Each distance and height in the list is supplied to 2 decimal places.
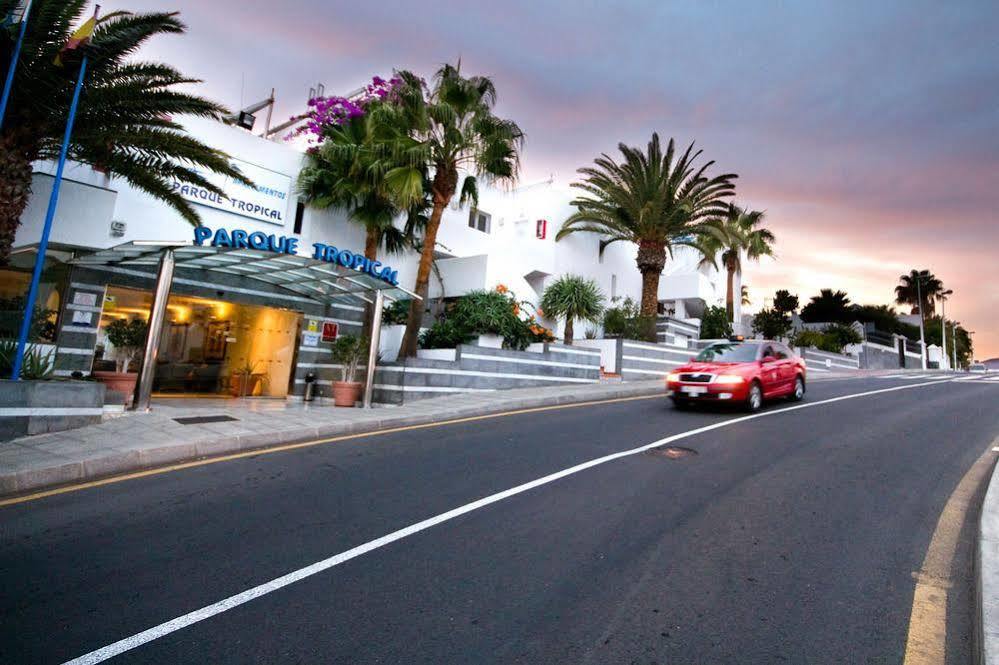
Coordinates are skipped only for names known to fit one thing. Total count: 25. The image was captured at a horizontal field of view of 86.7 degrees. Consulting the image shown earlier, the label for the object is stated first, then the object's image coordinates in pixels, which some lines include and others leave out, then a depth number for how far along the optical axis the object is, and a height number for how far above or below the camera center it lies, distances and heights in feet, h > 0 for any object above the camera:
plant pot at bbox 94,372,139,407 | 36.63 -2.53
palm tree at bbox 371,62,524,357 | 48.39 +21.73
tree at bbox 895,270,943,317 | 248.11 +54.10
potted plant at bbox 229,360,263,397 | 56.49 -2.79
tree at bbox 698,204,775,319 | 110.42 +31.38
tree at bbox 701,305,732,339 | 100.32 +12.05
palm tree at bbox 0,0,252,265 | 28.58 +13.91
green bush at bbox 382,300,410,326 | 57.36 +5.46
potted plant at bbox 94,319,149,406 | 41.11 +0.50
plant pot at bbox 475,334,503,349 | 54.13 +3.13
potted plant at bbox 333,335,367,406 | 43.80 -0.32
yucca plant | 68.69 +9.95
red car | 38.70 +1.08
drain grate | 31.01 -4.13
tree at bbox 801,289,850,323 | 216.33 +36.25
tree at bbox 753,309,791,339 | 110.22 +14.04
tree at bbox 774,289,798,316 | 202.28 +34.33
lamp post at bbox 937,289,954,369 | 186.66 +32.72
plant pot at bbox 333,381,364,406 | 43.73 -2.59
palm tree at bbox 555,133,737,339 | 73.10 +25.63
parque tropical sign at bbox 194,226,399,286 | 33.58 +7.37
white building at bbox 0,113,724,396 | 38.11 +10.14
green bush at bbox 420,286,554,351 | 53.98 +4.97
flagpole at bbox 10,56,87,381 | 25.50 +4.84
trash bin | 53.21 -2.83
